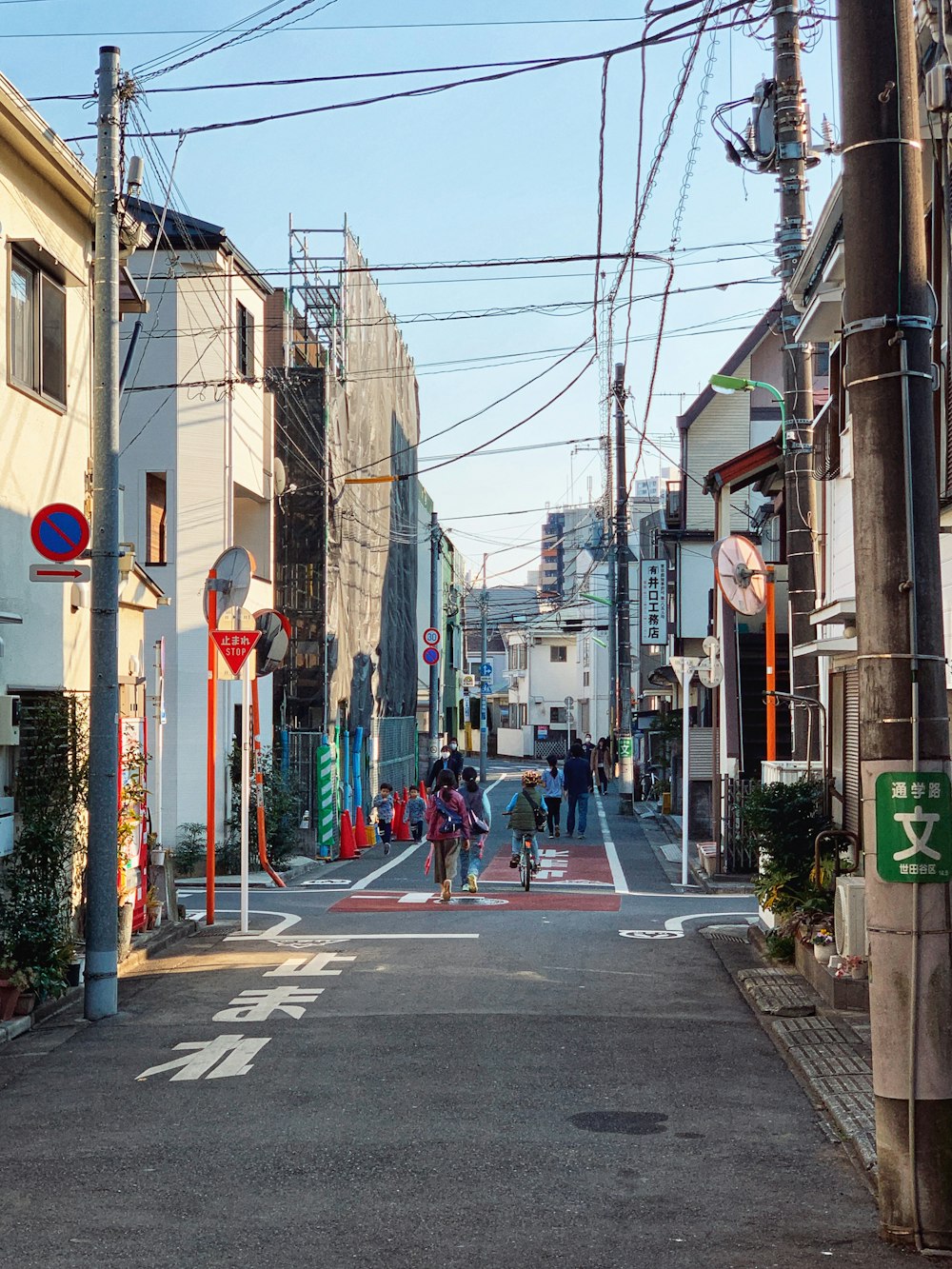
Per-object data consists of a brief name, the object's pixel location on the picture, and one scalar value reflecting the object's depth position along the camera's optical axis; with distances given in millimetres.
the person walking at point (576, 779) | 30094
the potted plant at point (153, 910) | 14586
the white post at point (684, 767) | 20859
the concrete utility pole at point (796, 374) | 15117
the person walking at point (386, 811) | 27688
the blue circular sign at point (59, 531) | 10992
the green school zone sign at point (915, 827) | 5520
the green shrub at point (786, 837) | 13078
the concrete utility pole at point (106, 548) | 10914
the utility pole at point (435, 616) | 39438
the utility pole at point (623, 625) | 37156
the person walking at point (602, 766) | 49688
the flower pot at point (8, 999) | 10281
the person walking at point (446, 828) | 17984
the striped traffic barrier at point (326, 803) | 26156
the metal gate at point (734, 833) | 20016
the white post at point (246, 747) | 15023
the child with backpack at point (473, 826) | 18359
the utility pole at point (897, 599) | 5488
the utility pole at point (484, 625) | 65150
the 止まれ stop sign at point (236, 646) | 15312
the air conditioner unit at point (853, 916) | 10969
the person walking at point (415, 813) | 30062
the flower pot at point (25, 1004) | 10422
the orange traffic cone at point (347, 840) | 26172
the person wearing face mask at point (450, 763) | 29734
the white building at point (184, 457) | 23656
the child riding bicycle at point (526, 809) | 19828
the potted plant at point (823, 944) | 11469
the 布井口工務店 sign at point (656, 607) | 37938
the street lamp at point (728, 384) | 16531
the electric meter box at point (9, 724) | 11055
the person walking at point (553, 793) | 30312
